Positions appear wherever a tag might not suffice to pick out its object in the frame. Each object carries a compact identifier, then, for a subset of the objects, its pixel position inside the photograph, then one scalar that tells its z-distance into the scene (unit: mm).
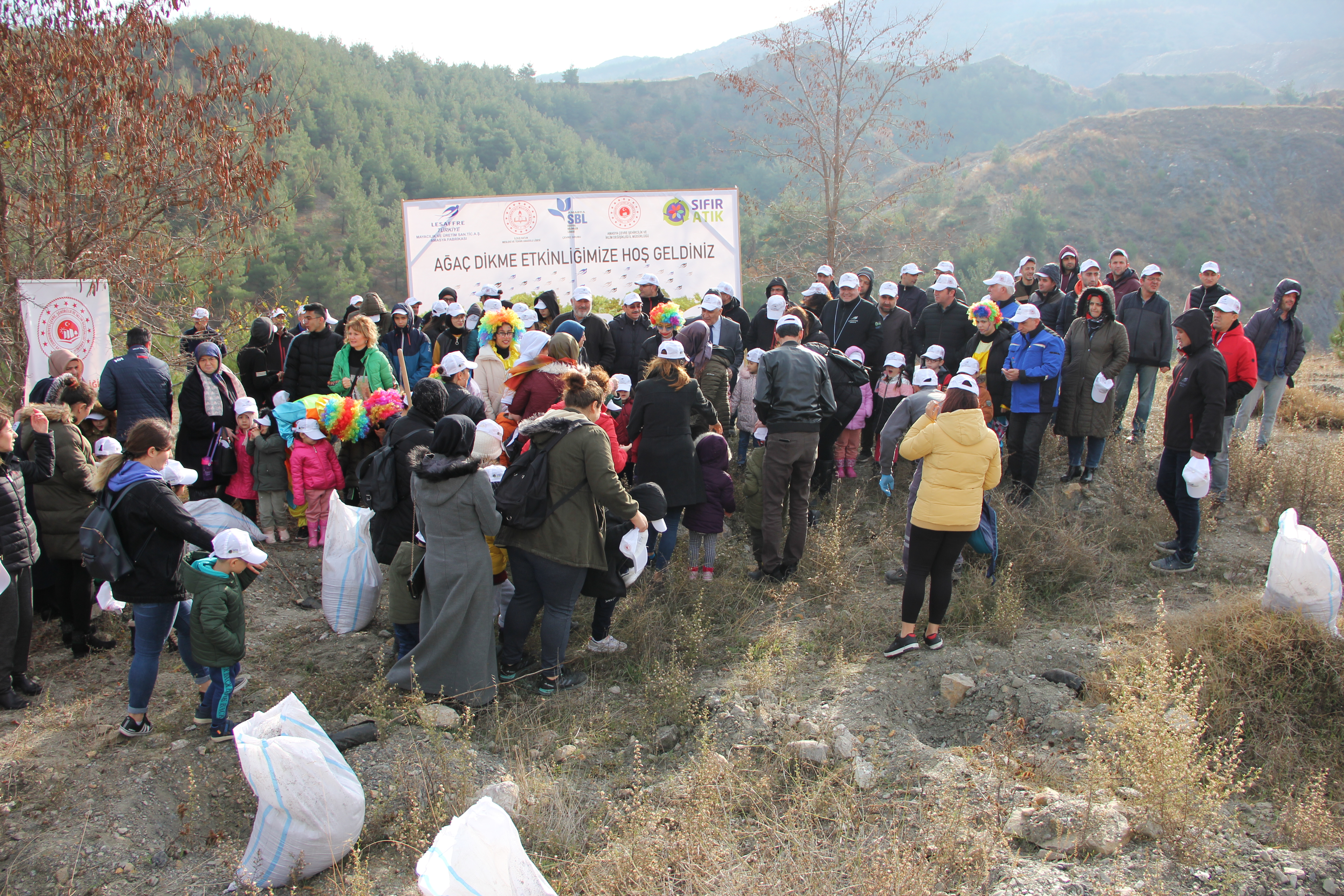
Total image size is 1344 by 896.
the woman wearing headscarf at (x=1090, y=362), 7102
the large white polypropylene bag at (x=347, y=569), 5508
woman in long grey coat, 4434
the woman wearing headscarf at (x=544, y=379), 5922
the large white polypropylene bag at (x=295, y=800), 3186
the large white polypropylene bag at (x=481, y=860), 2580
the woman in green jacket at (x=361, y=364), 6887
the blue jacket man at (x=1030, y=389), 6781
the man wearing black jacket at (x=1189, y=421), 5746
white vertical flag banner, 7230
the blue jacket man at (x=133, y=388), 6508
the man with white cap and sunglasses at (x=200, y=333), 7961
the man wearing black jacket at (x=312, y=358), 7336
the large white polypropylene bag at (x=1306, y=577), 4637
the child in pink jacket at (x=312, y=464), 6461
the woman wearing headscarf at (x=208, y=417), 6629
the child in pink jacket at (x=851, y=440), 7668
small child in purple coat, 6051
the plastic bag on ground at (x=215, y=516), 5672
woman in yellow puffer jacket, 4777
